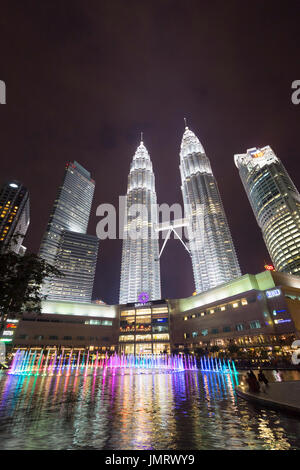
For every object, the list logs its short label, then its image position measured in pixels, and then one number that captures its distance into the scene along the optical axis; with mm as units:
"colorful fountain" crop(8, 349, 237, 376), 69862
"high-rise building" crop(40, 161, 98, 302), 184750
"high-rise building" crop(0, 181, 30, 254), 147875
